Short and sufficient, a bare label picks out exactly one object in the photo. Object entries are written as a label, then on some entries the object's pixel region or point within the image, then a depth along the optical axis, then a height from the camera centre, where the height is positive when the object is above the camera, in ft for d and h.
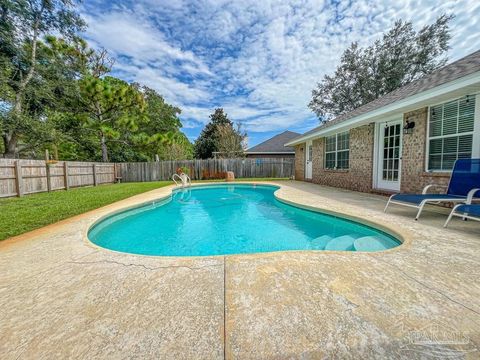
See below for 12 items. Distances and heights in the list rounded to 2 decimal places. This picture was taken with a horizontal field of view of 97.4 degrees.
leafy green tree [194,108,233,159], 82.57 +13.04
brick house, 14.94 +2.82
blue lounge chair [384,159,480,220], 12.95 -1.37
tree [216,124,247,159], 69.72 +8.47
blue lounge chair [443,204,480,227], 10.15 -2.26
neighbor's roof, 76.54 +7.88
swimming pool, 12.17 -4.70
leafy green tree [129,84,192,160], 67.47 +17.87
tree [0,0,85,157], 35.88 +21.61
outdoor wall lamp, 19.14 +3.51
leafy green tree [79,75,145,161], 43.86 +14.16
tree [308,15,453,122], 56.44 +29.54
